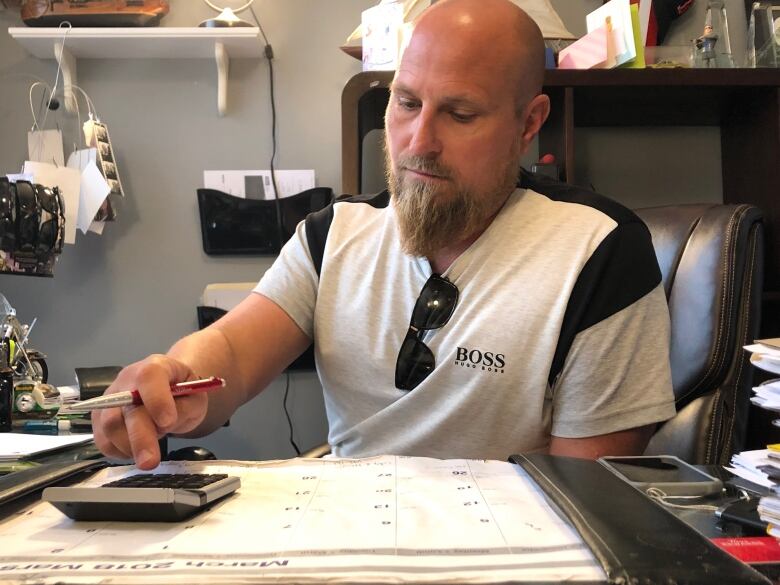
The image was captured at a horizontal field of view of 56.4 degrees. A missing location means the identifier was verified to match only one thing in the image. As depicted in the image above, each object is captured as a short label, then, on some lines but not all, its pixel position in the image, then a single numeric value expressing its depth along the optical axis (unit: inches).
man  39.1
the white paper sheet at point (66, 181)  69.5
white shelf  70.5
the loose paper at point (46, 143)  74.1
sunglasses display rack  56.1
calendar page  15.1
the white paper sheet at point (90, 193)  70.1
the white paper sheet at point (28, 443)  36.8
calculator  18.8
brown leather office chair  41.9
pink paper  64.7
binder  14.4
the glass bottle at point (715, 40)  68.2
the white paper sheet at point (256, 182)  75.3
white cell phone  23.3
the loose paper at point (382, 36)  65.0
